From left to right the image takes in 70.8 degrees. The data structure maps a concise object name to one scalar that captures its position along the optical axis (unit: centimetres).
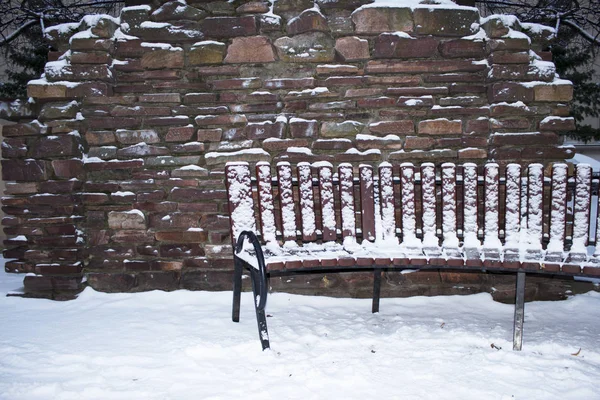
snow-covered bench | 239
